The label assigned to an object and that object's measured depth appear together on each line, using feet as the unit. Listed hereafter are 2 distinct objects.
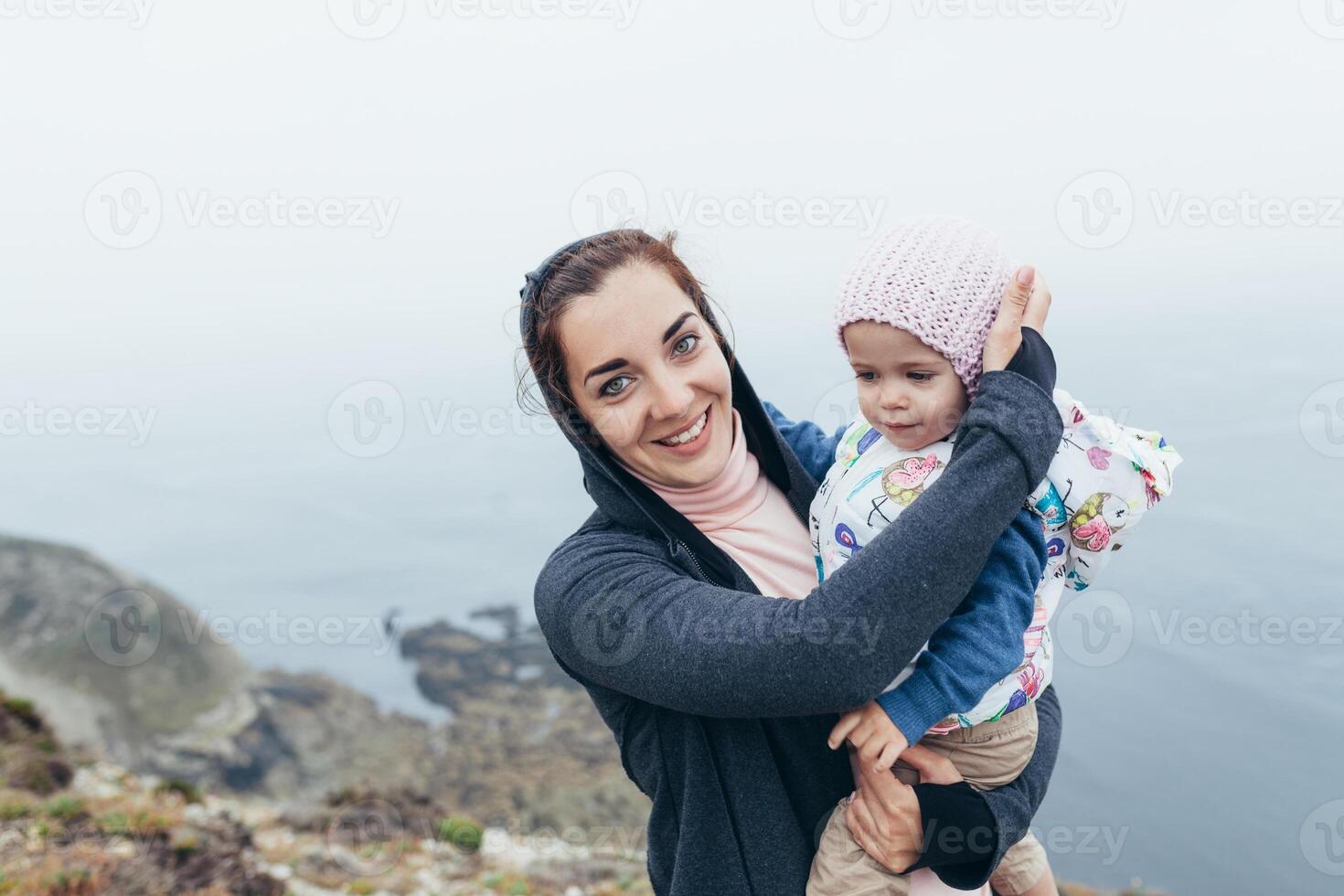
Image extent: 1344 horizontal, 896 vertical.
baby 2.83
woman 2.69
